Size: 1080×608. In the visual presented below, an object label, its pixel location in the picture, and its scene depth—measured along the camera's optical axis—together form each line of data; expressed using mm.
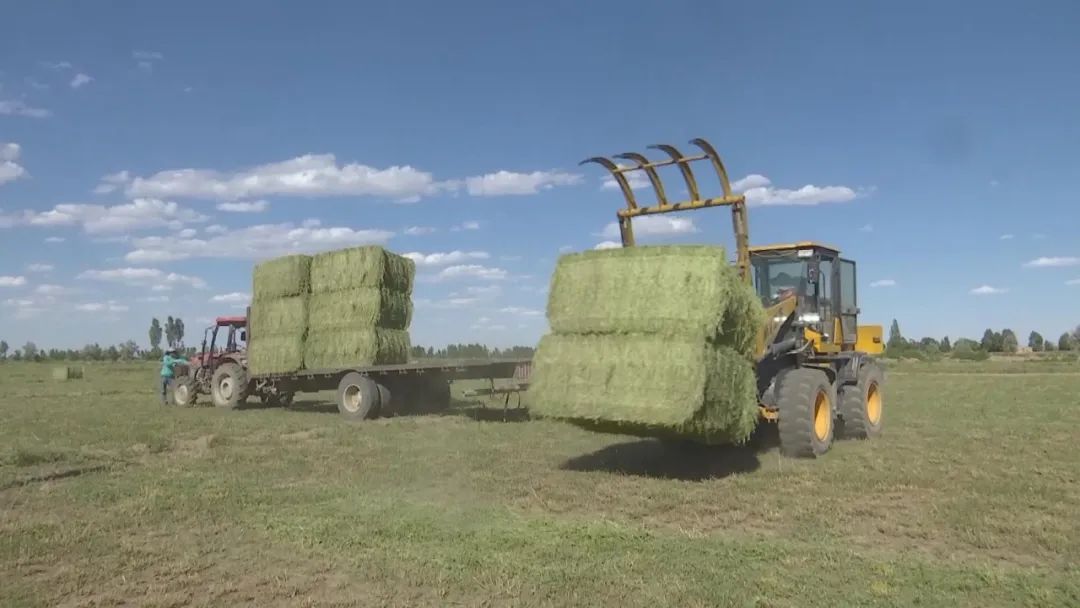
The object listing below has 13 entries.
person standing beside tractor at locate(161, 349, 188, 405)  21656
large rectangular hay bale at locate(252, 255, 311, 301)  17828
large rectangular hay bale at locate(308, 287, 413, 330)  16578
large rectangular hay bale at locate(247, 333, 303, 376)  17562
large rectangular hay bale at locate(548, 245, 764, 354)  8023
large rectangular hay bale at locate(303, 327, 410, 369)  16453
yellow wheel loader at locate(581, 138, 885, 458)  9484
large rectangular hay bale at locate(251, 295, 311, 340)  17703
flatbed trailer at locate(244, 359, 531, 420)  15508
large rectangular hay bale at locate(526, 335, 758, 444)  7848
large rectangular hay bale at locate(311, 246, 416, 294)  16641
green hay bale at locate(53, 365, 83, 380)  36094
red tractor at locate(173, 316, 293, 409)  19297
